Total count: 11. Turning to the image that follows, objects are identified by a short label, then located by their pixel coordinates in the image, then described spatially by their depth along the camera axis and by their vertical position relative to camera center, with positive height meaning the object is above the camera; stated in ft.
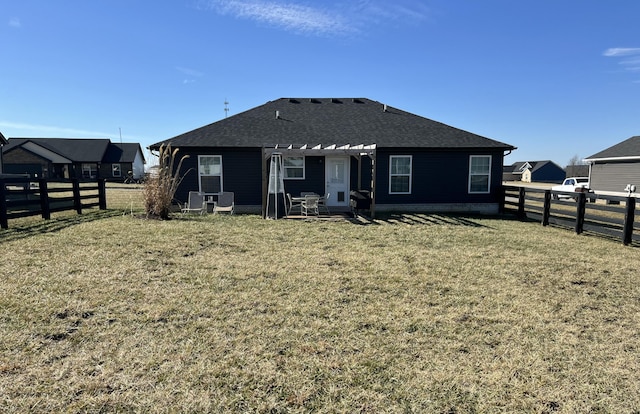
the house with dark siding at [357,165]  44.98 +1.54
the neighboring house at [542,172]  226.58 +4.23
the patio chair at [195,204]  41.52 -3.53
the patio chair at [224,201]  41.70 -3.13
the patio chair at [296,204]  45.04 -3.82
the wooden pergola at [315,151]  37.70 +2.80
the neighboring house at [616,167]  67.77 +2.52
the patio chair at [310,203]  39.86 -3.19
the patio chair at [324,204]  42.99 -3.66
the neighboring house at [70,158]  126.52 +6.44
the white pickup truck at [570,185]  74.64 -1.45
